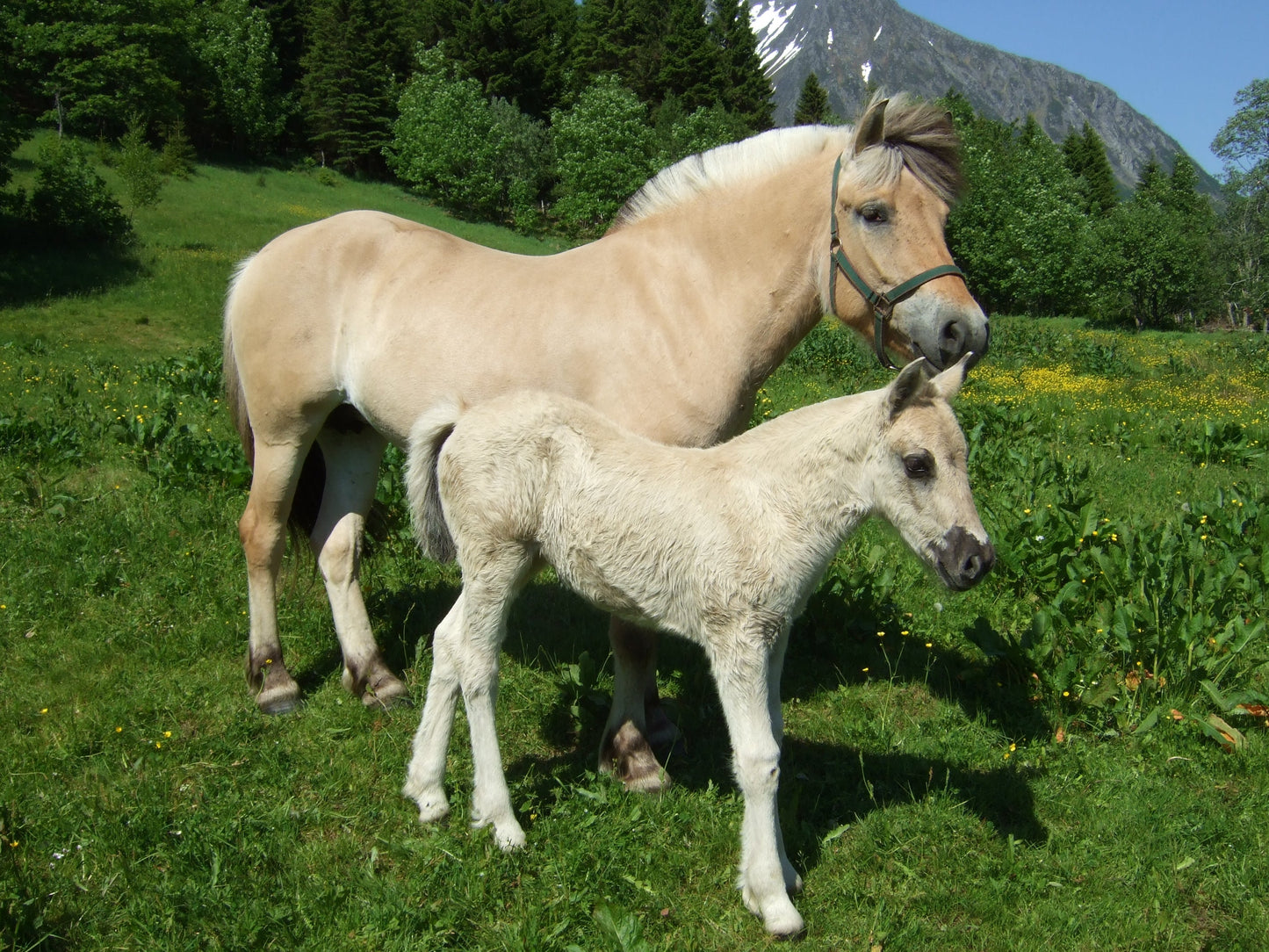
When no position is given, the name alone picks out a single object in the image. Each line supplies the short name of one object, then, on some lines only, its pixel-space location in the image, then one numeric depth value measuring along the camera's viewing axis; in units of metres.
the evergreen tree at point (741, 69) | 61.12
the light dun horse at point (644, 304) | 3.66
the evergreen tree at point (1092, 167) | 64.38
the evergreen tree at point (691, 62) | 60.97
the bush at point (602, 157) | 45.38
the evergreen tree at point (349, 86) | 52.44
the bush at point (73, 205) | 23.86
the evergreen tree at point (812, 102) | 61.78
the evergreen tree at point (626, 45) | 63.31
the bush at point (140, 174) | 27.64
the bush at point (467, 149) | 46.69
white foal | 2.97
